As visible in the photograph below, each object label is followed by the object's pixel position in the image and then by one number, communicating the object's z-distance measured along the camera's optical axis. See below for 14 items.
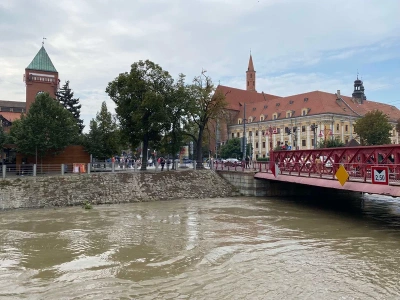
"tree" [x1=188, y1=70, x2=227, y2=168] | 37.75
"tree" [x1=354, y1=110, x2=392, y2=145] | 56.97
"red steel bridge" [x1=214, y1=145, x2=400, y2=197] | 16.98
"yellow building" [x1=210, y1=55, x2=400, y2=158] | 81.19
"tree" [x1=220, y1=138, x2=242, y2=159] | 80.12
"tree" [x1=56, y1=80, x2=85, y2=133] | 60.25
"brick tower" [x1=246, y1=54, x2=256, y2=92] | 132.75
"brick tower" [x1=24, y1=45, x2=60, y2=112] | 65.75
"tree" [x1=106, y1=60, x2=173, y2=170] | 34.09
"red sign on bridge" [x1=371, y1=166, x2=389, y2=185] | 16.31
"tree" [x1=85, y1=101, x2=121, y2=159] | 36.84
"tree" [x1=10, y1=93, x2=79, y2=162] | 31.59
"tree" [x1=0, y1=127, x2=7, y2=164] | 33.50
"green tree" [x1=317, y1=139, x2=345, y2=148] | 58.25
